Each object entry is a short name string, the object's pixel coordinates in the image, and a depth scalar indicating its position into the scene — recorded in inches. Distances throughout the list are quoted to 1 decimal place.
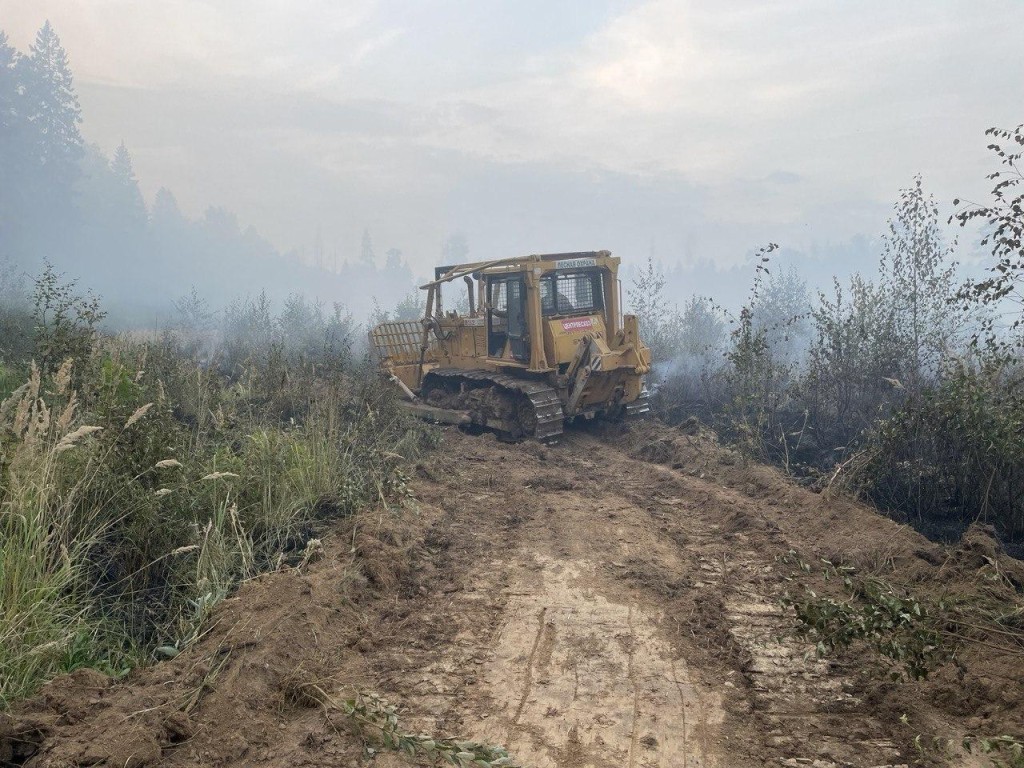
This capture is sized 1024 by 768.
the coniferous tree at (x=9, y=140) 1665.8
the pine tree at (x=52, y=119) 1763.0
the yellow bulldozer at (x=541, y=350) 457.1
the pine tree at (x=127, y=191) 2465.6
